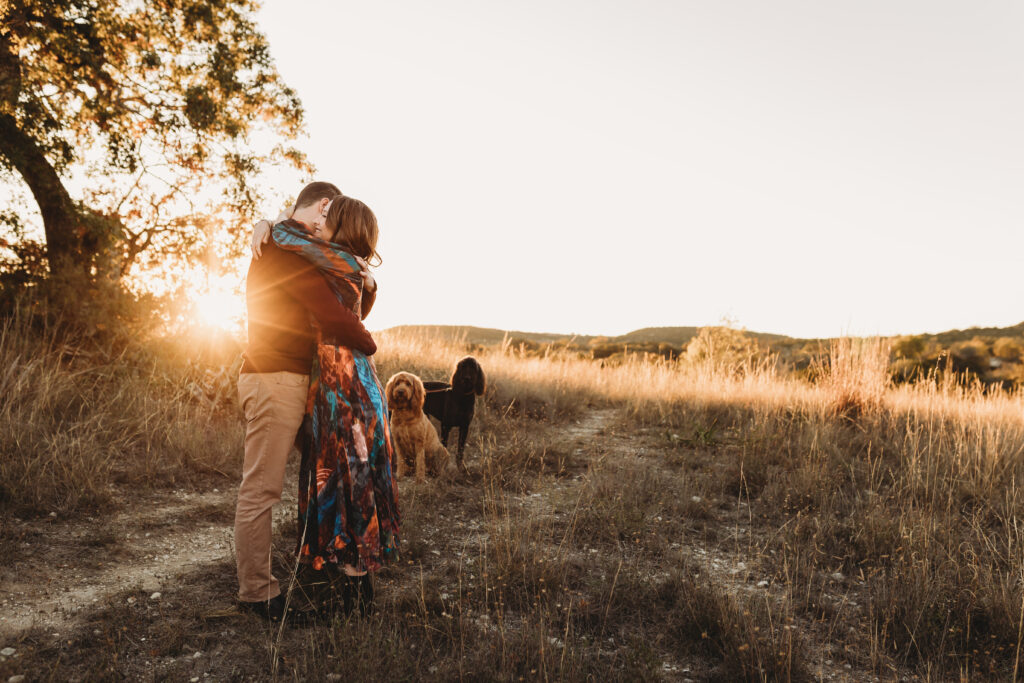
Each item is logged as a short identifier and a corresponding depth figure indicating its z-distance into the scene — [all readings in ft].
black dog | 20.24
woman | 9.68
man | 9.38
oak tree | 22.15
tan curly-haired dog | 18.10
